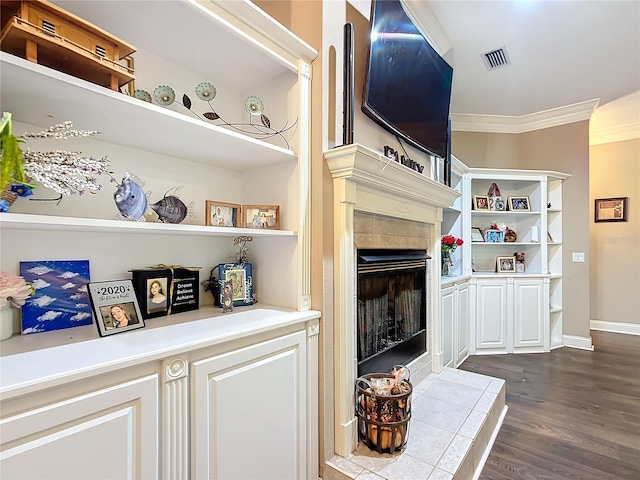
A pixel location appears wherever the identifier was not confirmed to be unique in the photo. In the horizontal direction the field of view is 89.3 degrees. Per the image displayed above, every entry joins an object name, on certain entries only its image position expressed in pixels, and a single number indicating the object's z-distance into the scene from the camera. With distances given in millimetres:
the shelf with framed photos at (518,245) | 3852
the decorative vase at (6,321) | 952
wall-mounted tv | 1812
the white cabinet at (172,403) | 750
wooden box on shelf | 830
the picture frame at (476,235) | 4109
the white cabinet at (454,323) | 2957
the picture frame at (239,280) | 1498
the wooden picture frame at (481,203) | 4066
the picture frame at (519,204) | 4125
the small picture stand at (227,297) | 1426
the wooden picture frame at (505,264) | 4113
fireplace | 1532
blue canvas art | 1038
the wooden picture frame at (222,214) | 1361
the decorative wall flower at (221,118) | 1221
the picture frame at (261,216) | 1499
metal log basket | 1568
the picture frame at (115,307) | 1030
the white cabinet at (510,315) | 3805
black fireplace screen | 1875
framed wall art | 4773
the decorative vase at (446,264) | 3488
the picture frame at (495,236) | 4094
